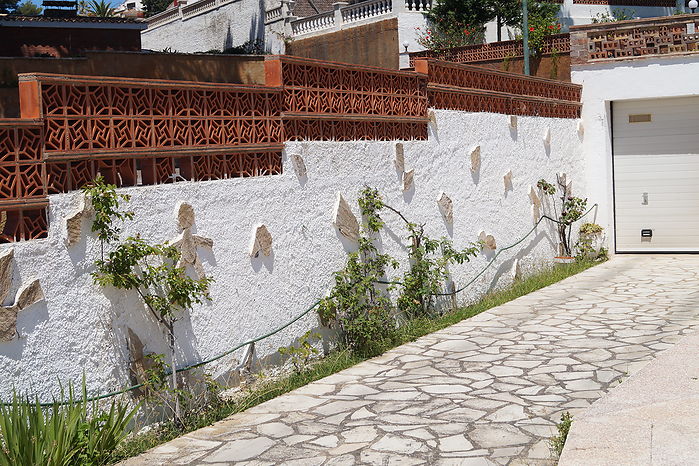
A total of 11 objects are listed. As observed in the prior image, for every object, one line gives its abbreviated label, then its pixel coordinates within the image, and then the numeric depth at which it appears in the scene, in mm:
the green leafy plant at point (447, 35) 24969
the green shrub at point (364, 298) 8617
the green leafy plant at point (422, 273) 9836
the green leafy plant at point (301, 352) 8070
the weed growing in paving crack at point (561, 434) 5703
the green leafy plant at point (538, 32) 18703
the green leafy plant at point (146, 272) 6141
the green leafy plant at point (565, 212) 14602
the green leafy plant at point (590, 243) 15023
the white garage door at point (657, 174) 15055
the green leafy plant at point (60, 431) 5043
